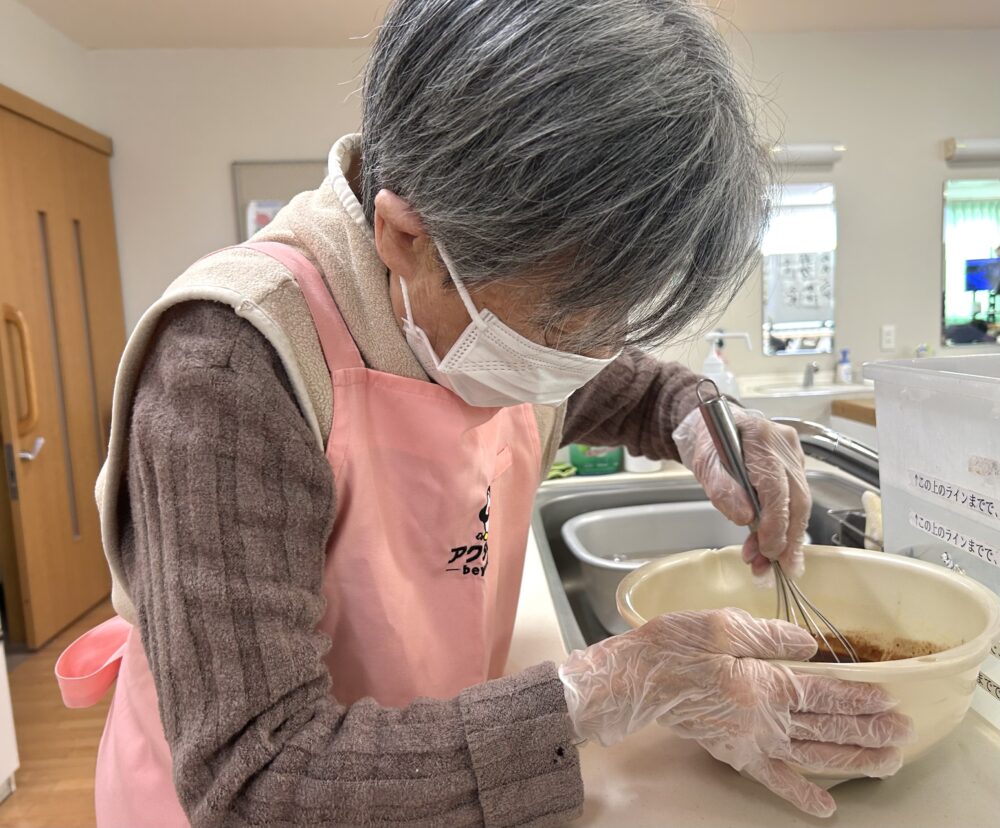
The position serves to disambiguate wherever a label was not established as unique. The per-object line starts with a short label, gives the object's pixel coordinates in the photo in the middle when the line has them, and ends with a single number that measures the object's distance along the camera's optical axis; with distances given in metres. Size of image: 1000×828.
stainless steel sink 1.08
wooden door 2.49
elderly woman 0.44
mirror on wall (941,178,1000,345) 3.30
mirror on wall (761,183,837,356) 3.25
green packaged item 1.82
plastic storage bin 0.62
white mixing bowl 0.51
